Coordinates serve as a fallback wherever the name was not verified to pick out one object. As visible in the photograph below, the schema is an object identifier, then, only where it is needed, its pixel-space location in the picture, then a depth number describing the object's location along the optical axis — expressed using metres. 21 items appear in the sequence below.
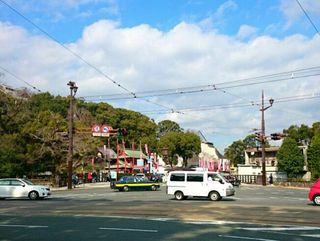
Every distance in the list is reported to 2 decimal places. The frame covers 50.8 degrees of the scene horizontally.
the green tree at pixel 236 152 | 89.99
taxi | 31.64
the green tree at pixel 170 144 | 74.00
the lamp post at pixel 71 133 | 34.21
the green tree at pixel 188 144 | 74.57
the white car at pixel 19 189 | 22.40
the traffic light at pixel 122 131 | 33.05
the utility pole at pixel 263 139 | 41.84
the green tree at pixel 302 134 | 74.18
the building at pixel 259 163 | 58.06
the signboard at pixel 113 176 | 44.78
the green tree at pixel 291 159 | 55.29
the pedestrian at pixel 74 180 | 42.12
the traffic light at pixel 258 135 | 43.70
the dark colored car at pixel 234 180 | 41.55
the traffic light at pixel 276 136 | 39.83
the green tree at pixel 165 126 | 92.49
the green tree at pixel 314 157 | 48.75
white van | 20.97
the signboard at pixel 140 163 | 63.77
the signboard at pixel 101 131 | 35.79
